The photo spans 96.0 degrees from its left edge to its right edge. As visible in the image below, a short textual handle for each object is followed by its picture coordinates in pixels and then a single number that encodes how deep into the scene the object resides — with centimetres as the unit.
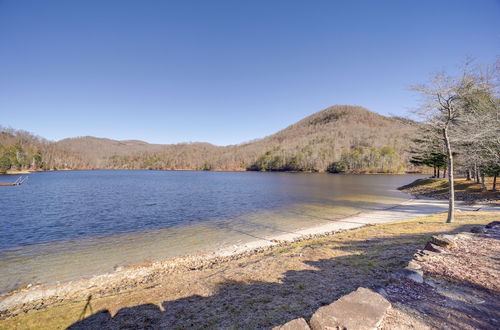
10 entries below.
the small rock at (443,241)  670
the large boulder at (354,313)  324
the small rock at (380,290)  430
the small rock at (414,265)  543
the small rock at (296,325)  318
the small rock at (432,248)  645
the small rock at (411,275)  484
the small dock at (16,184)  5444
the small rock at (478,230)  845
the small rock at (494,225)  911
